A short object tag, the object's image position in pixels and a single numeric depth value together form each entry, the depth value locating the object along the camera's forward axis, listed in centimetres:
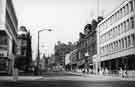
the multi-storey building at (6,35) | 5776
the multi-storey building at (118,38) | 4906
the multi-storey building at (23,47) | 10062
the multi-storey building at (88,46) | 8083
